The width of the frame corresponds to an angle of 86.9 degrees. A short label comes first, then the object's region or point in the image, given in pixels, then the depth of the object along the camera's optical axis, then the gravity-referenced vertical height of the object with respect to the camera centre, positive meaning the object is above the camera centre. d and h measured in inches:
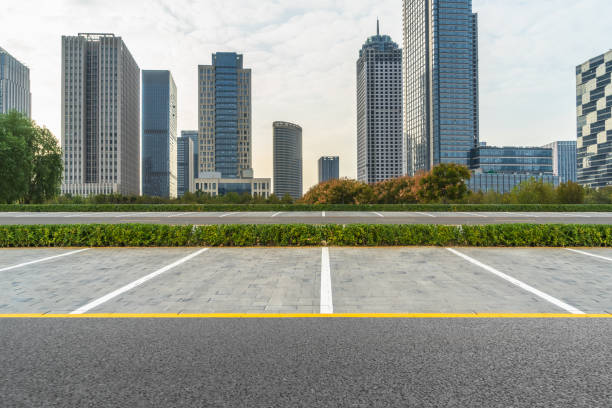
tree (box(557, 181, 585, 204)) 1505.9 +46.1
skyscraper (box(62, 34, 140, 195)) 5639.8 +1659.2
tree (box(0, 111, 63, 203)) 1457.2 +221.9
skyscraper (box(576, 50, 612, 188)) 4970.5 +1342.0
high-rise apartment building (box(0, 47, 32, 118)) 6761.8 +2733.0
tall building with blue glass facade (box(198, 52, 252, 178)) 6028.5 +1670.4
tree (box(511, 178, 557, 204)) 1562.5 +48.5
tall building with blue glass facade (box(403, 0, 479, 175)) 5984.3 +2304.9
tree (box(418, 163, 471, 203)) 1594.5 +103.7
